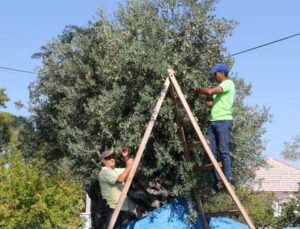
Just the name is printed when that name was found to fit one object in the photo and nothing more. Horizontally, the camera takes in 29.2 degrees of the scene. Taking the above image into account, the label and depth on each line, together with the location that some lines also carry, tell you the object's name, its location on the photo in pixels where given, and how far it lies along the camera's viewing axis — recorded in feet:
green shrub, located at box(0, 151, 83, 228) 31.27
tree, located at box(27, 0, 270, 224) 31.30
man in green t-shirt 27.40
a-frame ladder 25.88
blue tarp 31.27
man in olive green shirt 28.66
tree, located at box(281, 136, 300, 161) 134.51
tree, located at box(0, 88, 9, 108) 141.90
